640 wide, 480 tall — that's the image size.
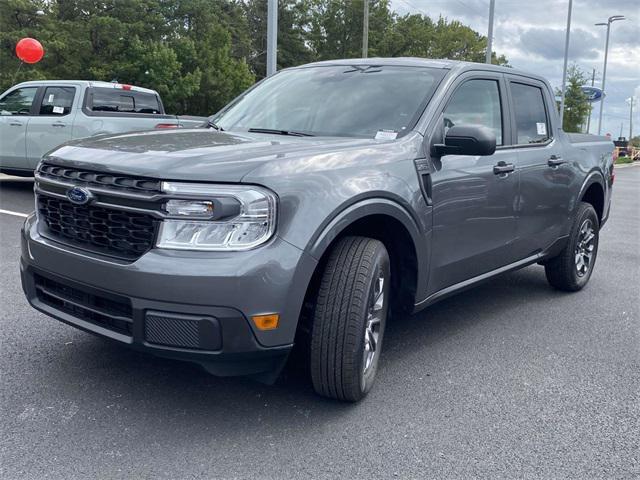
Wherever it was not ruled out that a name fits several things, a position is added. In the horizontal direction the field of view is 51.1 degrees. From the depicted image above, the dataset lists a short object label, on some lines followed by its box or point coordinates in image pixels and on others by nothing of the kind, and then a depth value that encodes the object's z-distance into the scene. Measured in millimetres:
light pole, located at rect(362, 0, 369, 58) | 32438
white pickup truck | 10359
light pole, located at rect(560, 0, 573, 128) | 34156
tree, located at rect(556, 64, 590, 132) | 46719
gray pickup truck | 2727
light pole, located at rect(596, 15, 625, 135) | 44781
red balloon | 21995
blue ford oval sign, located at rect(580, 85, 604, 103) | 44612
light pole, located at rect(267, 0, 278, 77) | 11305
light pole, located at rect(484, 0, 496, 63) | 24641
